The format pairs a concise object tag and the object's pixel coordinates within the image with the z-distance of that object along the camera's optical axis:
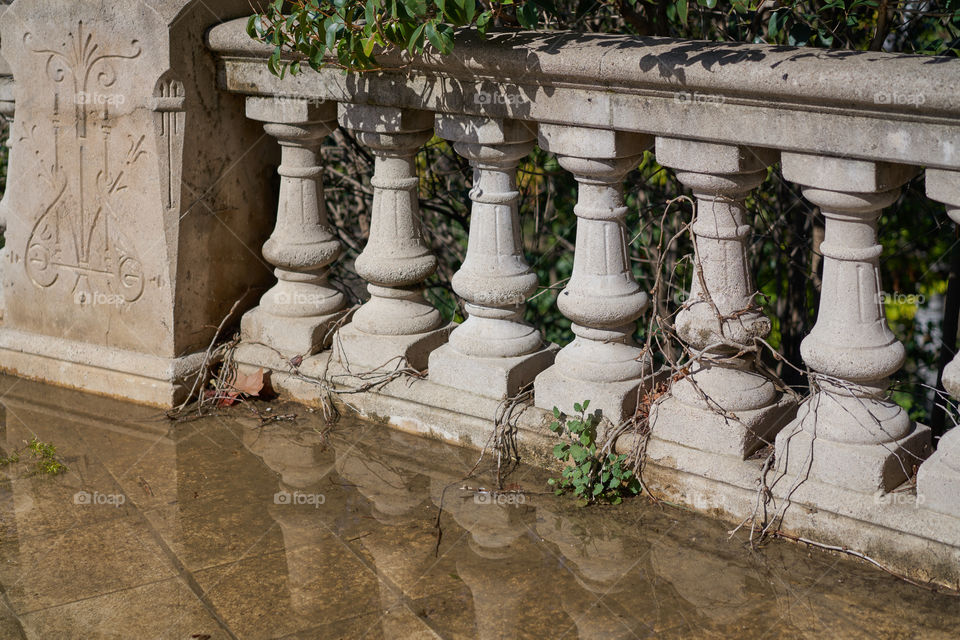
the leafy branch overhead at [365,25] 2.97
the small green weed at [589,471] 3.15
